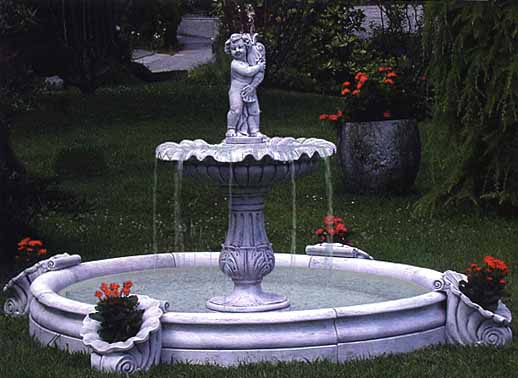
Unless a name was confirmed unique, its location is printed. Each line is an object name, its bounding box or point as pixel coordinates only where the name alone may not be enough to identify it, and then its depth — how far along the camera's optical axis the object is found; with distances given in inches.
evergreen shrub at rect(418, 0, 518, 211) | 732.0
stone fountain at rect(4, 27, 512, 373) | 410.1
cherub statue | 471.0
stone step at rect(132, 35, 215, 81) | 1541.3
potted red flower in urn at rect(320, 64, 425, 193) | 876.0
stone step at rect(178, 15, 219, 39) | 2277.0
